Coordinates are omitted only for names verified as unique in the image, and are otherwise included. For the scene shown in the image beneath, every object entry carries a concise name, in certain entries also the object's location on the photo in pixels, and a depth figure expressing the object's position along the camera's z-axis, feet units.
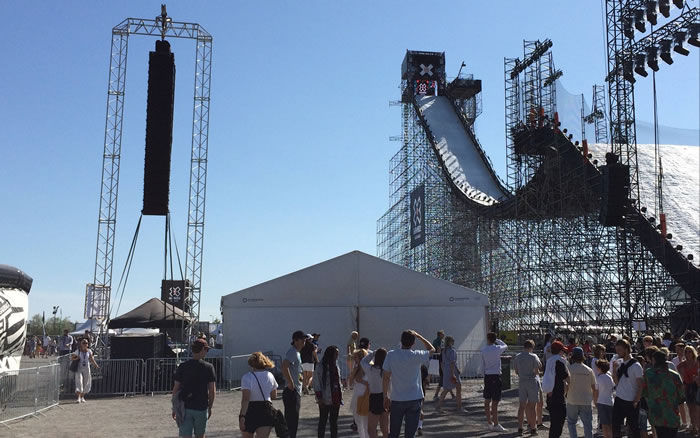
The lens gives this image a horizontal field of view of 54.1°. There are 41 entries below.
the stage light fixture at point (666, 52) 84.48
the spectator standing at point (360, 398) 30.17
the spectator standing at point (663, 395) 27.86
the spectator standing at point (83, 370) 54.85
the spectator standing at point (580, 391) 30.37
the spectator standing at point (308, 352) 33.27
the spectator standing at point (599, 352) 37.73
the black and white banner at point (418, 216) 137.08
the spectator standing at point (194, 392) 26.68
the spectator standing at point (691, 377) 35.83
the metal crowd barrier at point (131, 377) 61.31
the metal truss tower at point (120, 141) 98.63
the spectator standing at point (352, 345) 50.98
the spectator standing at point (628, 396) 30.27
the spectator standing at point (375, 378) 29.73
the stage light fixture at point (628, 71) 90.27
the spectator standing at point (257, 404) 25.17
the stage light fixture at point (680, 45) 82.58
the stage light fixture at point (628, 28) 89.15
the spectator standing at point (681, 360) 37.83
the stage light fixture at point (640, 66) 88.94
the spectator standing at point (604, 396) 31.45
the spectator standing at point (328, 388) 31.27
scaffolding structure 102.89
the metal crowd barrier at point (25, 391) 45.55
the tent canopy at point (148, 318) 74.64
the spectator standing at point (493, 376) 38.99
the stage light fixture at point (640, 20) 85.46
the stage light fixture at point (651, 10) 83.56
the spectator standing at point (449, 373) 47.44
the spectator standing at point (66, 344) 80.33
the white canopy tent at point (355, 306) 71.15
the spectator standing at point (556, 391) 31.76
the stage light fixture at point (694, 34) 80.43
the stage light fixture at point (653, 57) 86.84
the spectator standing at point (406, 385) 26.94
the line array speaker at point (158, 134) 69.82
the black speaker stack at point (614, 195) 78.84
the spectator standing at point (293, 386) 30.30
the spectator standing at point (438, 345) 55.63
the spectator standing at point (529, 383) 36.42
